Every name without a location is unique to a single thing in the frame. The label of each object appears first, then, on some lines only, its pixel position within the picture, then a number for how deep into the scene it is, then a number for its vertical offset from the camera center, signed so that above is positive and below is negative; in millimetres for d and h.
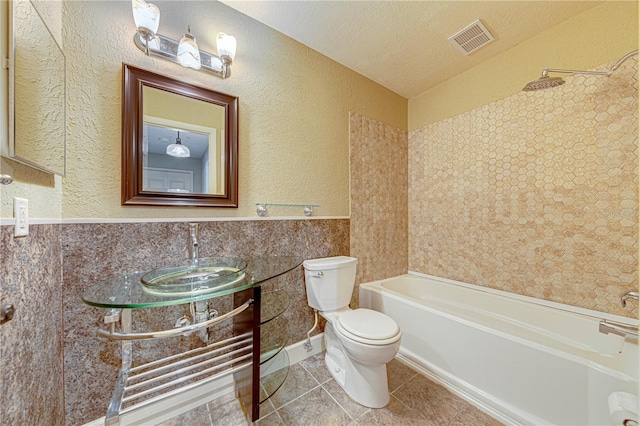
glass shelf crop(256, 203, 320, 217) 1539 +47
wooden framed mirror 1153 +410
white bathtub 1024 -818
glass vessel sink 974 -316
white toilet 1270 -722
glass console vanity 912 -766
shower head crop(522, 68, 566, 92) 1273 +756
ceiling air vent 1600 +1327
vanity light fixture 1115 +934
